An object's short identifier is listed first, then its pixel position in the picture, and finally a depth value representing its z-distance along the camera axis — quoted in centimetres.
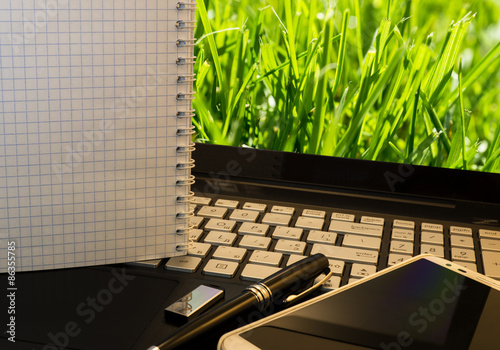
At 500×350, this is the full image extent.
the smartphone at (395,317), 38
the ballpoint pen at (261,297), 39
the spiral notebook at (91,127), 46
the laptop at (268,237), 44
